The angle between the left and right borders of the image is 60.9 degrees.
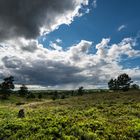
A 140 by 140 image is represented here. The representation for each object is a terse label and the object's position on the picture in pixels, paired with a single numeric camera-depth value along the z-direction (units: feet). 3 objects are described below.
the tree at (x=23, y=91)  192.17
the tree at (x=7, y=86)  164.14
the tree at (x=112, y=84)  215.23
